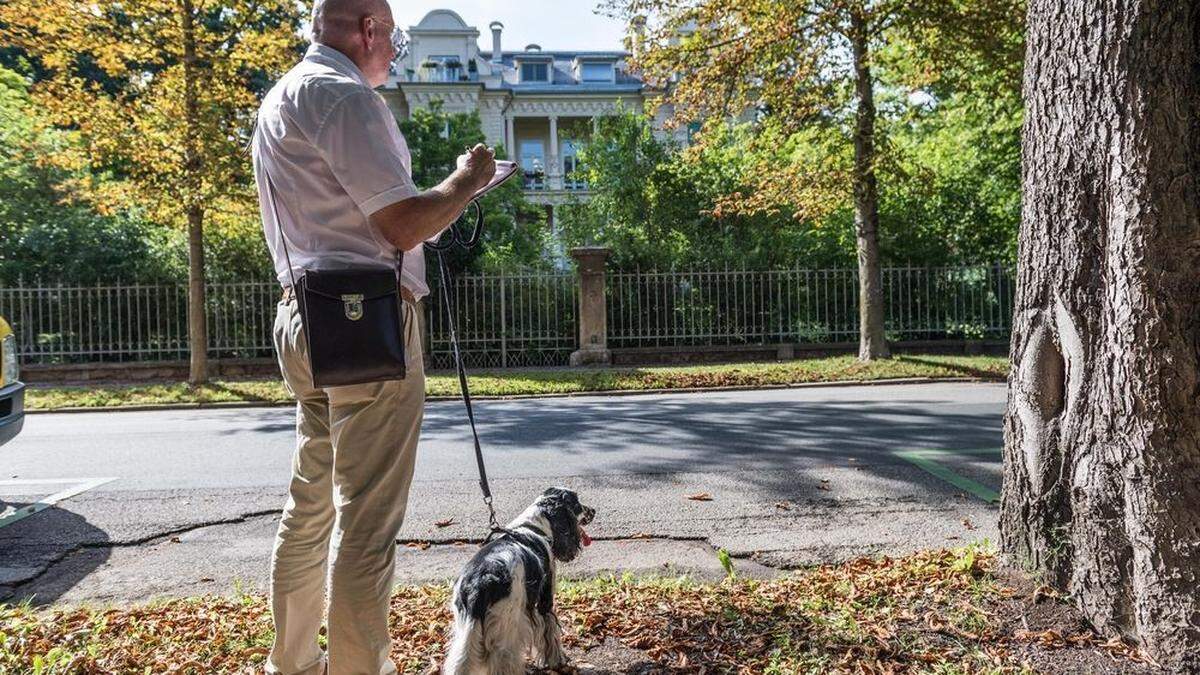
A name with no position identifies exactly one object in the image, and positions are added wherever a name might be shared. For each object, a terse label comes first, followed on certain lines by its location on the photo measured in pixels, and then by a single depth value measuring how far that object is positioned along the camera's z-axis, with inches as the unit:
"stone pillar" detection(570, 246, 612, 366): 657.0
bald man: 85.6
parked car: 215.8
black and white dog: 100.8
